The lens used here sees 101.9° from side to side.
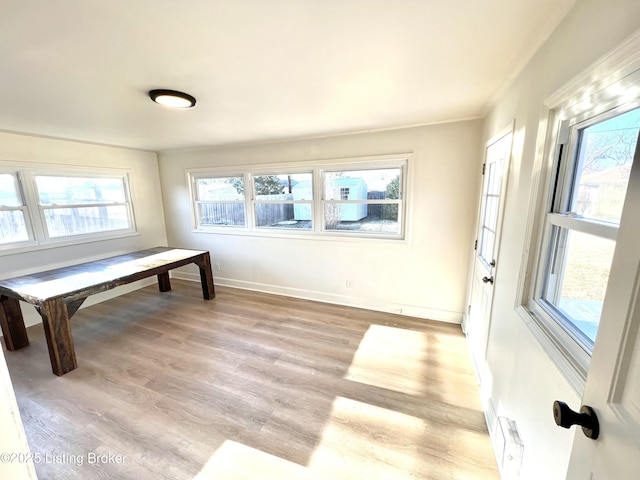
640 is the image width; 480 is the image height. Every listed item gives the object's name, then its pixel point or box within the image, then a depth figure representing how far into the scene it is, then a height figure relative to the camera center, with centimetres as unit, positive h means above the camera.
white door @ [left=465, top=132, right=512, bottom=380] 191 -44
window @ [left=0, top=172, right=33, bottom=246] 302 -14
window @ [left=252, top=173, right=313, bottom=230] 372 -6
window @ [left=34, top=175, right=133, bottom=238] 340 -5
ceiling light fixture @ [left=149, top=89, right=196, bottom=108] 188 +74
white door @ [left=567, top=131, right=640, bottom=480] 54 -39
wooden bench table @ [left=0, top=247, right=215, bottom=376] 229 -85
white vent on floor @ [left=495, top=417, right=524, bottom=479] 128 -132
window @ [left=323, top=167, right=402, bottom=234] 324 -6
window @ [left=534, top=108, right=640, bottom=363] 86 -11
